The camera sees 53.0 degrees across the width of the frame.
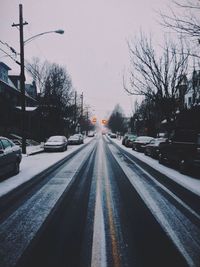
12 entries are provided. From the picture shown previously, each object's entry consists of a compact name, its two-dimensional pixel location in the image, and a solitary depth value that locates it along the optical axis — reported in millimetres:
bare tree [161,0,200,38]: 6471
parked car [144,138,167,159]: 14780
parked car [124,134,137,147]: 26140
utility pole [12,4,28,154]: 14990
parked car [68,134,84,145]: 30004
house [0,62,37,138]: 20100
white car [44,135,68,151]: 19013
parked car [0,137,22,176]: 7803
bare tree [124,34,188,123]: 14593
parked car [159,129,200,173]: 9015
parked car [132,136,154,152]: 19630
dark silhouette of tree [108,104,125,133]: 67921
